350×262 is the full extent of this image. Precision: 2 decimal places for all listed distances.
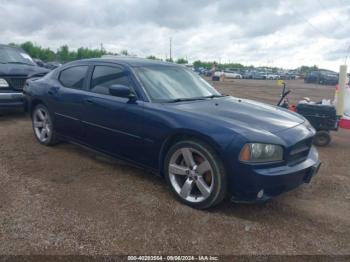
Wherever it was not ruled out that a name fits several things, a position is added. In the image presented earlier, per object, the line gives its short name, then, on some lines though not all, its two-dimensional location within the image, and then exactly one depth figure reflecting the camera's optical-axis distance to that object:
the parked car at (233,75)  58.59
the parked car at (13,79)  7.45
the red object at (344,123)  6.77
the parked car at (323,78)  40.38
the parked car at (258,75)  61.19
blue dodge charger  3.27
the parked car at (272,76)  61.11
